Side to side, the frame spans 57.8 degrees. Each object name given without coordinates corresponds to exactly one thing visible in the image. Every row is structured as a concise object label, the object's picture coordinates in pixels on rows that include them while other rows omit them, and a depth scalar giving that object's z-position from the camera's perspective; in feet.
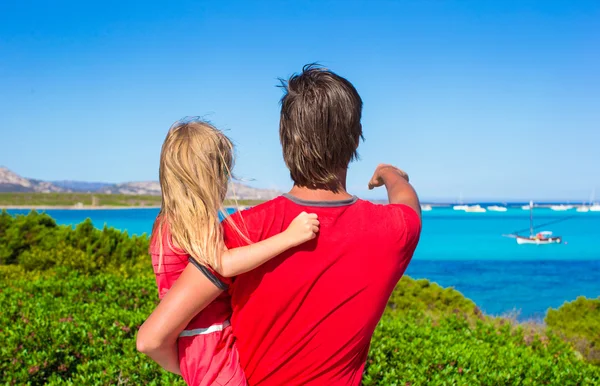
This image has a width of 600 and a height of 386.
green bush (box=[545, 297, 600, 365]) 30.58
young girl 5.91
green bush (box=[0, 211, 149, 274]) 32.17
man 5.60
